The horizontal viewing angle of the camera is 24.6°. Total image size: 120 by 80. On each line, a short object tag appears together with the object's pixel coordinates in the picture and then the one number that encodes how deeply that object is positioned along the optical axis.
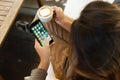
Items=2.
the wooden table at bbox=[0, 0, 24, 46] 1.82
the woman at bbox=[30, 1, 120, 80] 1.10
